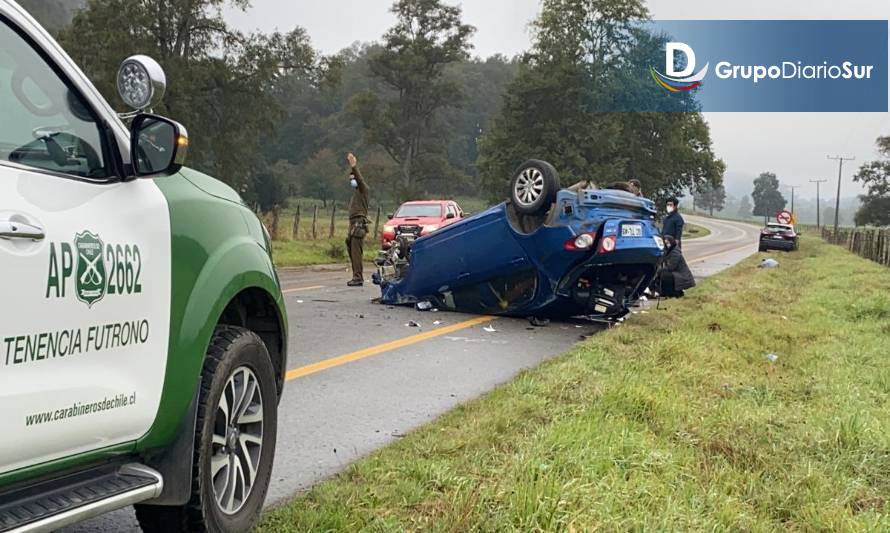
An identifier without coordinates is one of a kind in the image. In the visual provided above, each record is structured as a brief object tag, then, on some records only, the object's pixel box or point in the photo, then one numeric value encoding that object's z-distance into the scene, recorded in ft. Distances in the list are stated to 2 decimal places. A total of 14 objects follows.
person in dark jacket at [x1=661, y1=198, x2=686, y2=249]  50.75
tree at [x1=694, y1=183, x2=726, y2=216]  200.84
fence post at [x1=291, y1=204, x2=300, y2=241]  90.89
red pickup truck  66.08
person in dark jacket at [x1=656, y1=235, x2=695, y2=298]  45.91
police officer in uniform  46.83
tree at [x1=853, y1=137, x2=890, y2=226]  286.25
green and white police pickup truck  7.55
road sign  154.89
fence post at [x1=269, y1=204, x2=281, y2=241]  84.95
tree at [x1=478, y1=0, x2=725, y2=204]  179.52
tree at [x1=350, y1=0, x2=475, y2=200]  193.77
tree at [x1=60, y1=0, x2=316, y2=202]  107.65
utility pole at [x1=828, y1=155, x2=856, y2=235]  235.07
